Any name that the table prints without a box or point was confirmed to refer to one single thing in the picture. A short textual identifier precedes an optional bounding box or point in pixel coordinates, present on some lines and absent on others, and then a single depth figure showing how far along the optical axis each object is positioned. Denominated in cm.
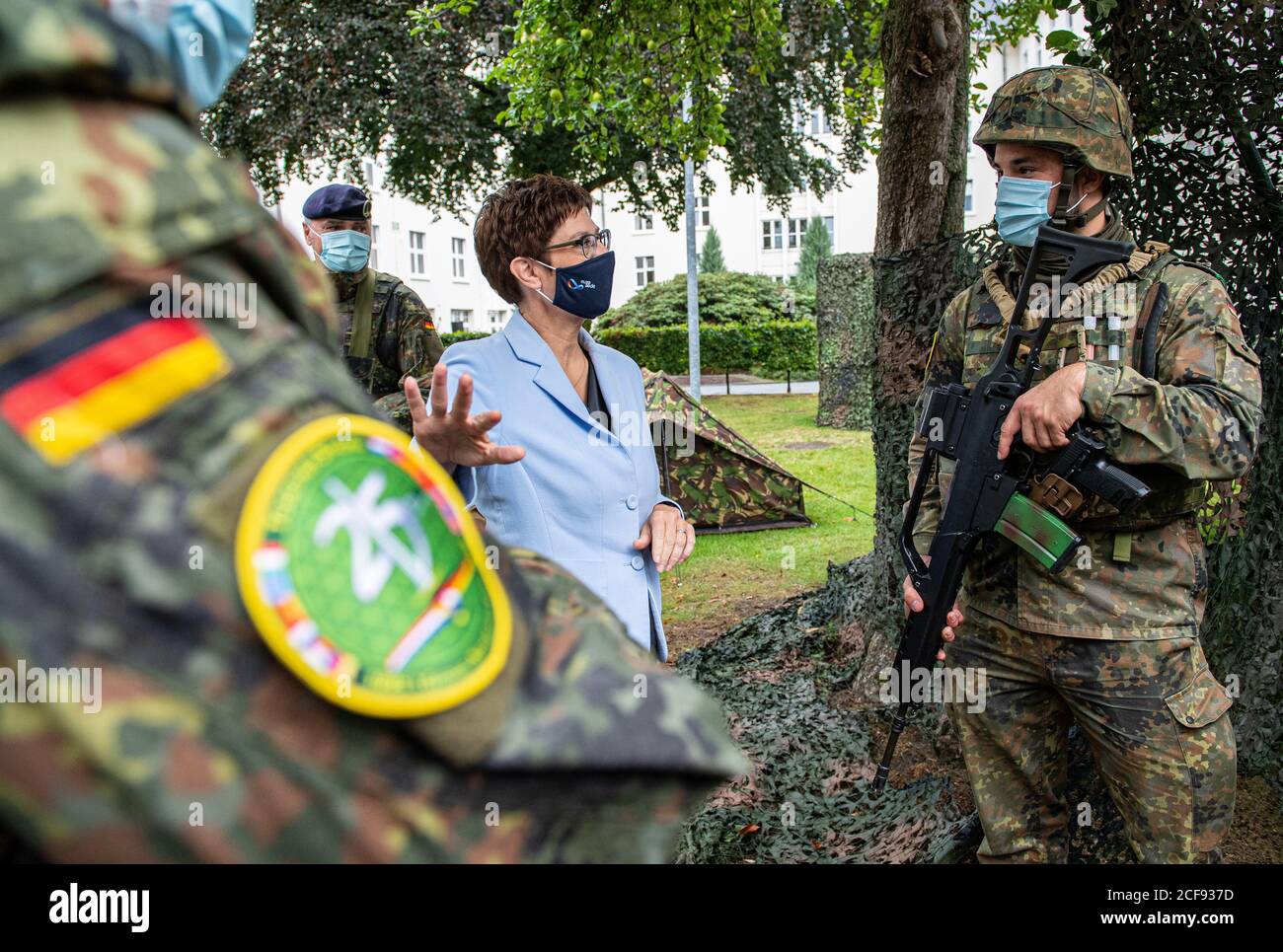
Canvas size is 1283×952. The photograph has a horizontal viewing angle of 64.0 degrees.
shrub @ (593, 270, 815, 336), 2845
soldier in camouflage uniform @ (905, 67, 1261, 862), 240
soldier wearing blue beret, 442
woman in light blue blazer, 251
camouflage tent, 823
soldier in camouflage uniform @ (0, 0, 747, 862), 64
